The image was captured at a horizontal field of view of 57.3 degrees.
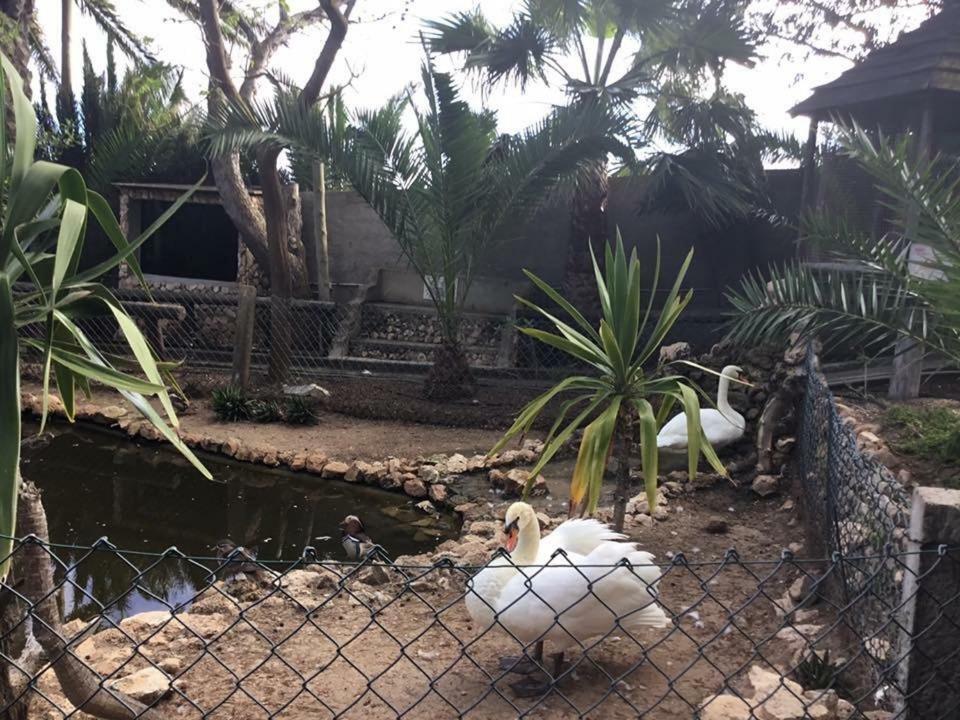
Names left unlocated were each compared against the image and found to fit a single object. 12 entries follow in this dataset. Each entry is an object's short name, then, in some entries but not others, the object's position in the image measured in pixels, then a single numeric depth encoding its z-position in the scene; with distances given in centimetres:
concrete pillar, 209
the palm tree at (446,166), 879
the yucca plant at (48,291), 178
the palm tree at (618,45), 972
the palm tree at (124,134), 1292
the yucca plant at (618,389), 365
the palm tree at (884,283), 445
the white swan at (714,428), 596
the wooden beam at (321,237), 1134
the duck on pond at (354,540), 493
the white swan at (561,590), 288
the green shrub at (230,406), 816
